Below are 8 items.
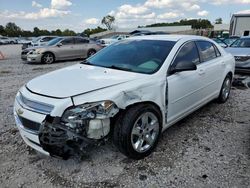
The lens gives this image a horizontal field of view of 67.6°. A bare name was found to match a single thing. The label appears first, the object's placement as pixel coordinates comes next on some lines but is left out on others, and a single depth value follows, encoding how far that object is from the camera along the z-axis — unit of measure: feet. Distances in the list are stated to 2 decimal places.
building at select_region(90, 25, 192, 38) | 153.49
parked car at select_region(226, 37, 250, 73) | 20.96
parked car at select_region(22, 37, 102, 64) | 32.09
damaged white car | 6.55
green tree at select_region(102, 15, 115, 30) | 286.49
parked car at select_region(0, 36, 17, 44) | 117.88
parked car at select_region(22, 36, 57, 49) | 44.79
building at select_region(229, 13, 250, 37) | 97.84
